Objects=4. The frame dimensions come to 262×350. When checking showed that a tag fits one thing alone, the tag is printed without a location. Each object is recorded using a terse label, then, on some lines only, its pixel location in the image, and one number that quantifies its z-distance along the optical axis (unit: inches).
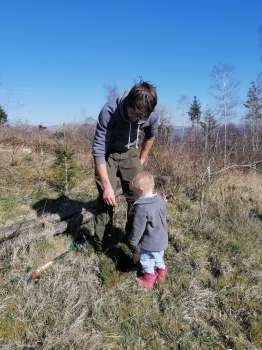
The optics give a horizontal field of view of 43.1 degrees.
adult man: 111.1
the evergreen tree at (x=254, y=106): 1210.4
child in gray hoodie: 119.6
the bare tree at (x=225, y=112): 1176.8
